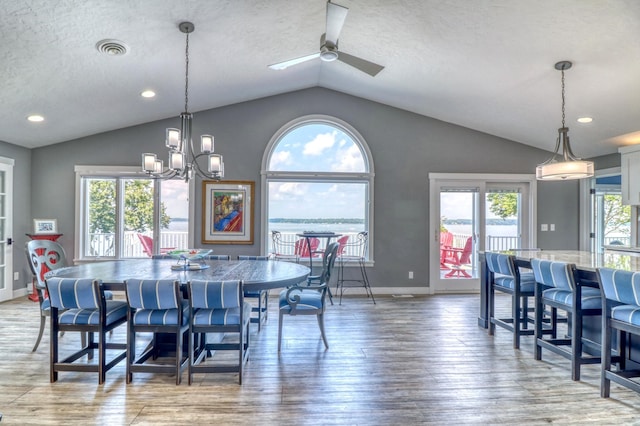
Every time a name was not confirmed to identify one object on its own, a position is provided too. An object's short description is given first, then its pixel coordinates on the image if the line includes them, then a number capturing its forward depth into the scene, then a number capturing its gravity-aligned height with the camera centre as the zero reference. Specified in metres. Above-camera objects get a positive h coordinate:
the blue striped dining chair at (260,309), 3.83 -1.11
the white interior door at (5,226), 5.14 -0.19
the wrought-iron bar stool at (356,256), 5.65 -0.66
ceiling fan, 2.52 +1.38
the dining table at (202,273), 2.68 -0.50
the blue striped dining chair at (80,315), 2.50 -0.76
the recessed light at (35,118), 4.55 +1.25
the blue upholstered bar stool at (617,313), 2.24 -0.66
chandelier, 3.14 +0.52
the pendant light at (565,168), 3.21 +0.45
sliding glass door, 5.93 -0.09
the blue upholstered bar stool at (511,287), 3.46 -0.74
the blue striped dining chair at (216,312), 2.50 -0.74
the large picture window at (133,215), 5.70 -0.02
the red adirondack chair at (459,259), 6.02 -0.74
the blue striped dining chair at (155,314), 2.50 -0.74
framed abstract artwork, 5.66 +0.04
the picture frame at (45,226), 5.22 -0.19
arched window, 5.77 +0.58
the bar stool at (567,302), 2.75 -0.72
